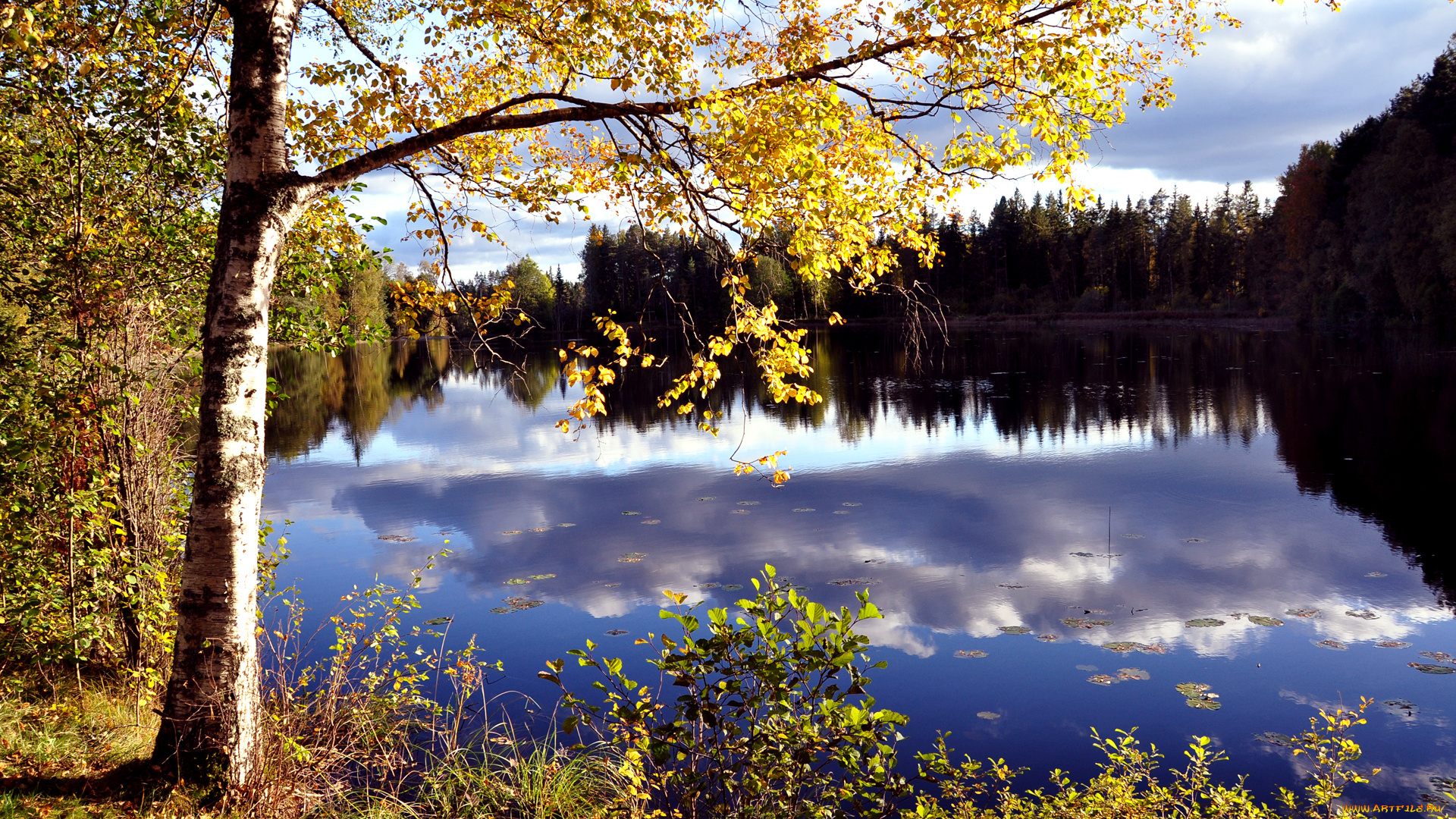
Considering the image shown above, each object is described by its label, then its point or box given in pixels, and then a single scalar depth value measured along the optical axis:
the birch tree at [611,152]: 4.15
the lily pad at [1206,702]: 7.45
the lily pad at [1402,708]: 7.20
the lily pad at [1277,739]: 6.85
